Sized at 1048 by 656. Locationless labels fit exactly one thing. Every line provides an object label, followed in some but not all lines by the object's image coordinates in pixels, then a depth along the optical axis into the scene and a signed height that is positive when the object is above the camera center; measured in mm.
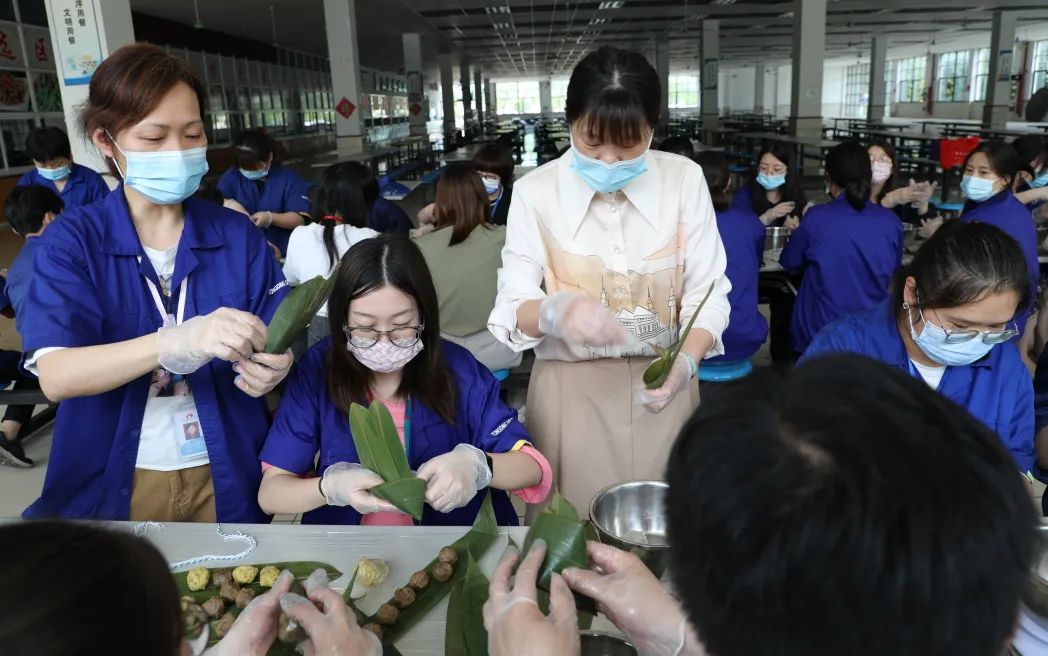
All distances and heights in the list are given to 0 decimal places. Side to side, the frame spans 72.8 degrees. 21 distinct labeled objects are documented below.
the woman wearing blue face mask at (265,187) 4086 -165
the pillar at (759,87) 32656 +2223
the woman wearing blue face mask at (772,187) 4328 -301
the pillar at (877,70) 21797 +1844
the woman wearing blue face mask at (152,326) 1220 -285
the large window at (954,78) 24719 +1754
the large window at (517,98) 38406 +2580
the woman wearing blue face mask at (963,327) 1450 -422
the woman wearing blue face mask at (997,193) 2994 -285
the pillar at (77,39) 4555 +793
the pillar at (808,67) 10641 +986
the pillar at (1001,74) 14828 +1072
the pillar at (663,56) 19938 +2347
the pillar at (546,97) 36438 +2453
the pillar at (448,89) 18219 +1561
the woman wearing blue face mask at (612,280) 1530 -290
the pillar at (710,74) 15914 +1455
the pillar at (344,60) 9578 +1236
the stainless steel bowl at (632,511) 1210 -622
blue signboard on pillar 4551 +799
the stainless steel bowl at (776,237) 4135 -577
